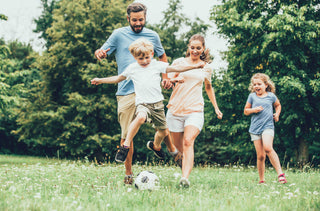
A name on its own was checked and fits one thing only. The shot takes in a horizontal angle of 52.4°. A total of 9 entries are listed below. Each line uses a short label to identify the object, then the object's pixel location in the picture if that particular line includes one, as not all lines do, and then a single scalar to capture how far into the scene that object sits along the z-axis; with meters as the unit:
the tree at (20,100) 29.23
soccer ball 4.39
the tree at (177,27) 28.16
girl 6.10
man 5.14
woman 5.10
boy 4.67
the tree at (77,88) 21.16
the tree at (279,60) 14.62
